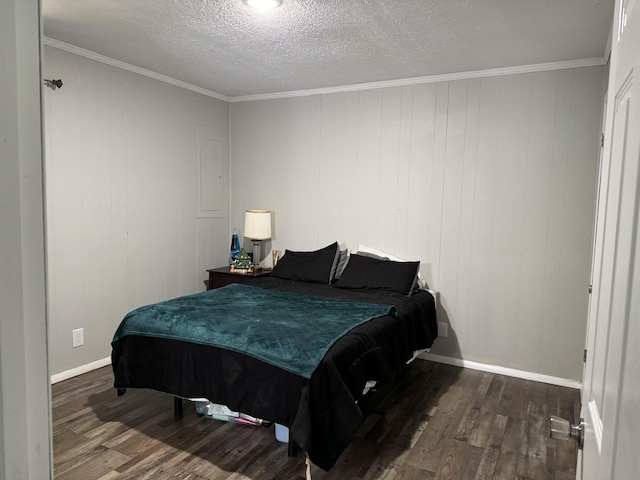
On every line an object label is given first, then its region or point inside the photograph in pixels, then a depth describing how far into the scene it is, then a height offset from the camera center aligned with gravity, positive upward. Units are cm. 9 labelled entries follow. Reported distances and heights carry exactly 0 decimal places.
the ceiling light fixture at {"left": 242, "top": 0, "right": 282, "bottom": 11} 248 +110
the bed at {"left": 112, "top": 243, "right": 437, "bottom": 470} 220 -82
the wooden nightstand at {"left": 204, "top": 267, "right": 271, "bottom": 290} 433 -72
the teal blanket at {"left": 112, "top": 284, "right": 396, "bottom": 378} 234 -71
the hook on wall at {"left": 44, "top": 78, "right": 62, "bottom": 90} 322 +80
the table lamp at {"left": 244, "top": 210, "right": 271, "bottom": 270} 455 -22
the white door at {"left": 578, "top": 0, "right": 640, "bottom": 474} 56 -12
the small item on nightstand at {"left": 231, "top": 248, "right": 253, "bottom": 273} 447 -61
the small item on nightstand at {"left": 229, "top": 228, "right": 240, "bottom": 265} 486 -48
